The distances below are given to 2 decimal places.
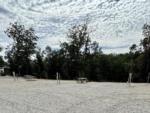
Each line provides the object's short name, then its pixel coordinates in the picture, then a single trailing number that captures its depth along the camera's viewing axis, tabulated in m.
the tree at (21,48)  26.21
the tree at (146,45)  20.45
